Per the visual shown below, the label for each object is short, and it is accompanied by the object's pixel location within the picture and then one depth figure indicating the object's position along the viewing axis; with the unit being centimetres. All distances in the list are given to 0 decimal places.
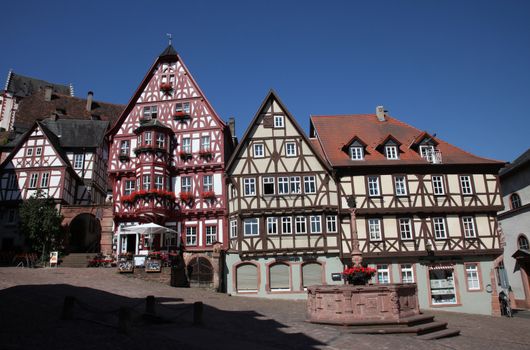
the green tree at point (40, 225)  3023
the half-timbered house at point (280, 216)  2708
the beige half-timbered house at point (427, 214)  2706
